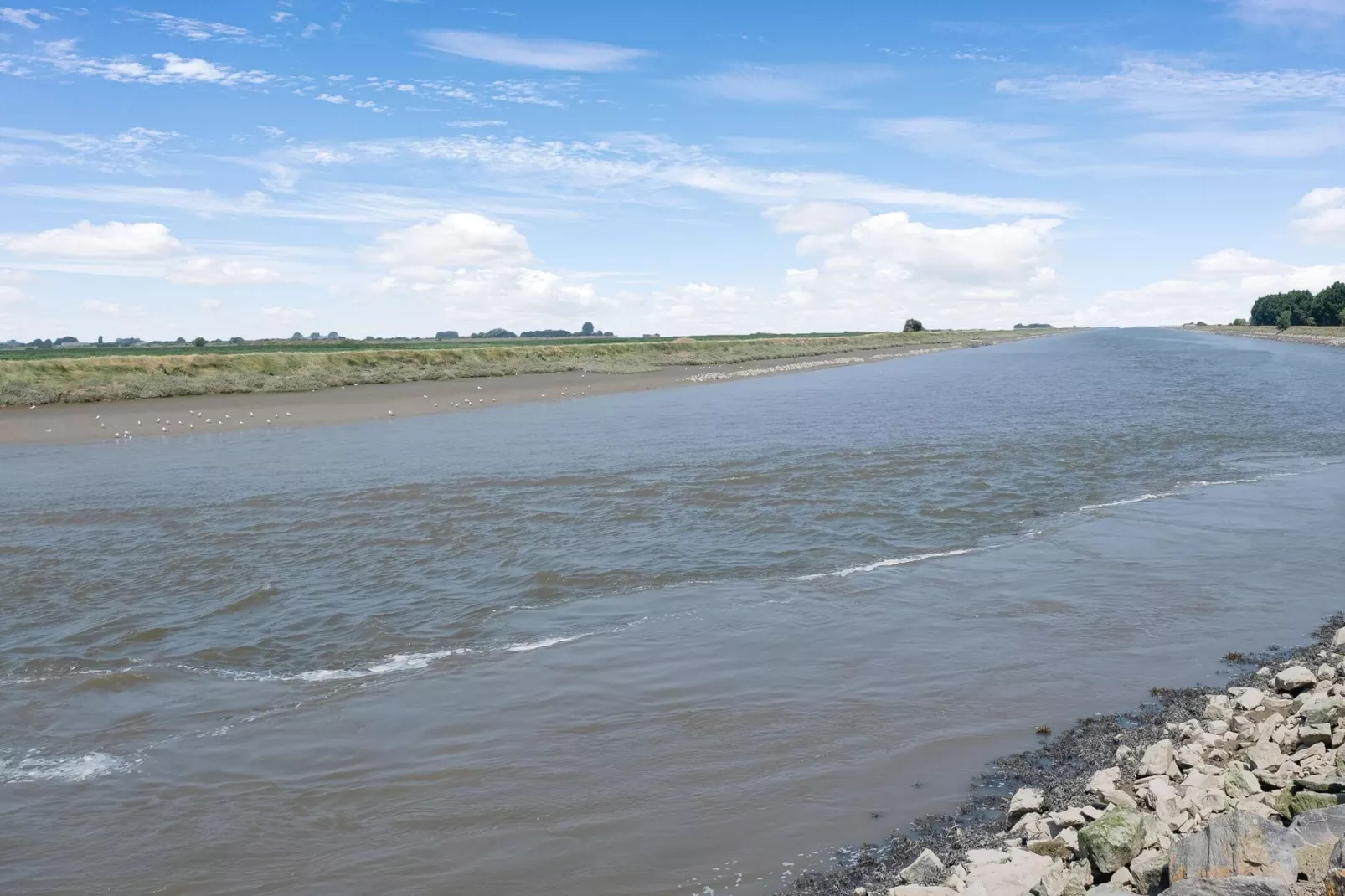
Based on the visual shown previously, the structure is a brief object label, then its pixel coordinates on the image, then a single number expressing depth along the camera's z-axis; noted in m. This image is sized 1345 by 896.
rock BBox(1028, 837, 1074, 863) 5.79
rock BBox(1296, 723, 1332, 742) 6.73
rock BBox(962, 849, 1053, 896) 5.47
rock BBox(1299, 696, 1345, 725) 7.00
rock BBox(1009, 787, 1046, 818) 6.54
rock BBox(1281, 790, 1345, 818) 5.51
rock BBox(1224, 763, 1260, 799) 6.26
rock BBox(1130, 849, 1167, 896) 5.16
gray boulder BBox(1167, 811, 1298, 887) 4.74
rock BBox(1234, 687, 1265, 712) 8.02
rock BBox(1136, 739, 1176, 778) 6.78
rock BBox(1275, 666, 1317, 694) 8.22
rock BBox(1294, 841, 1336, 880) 4.72
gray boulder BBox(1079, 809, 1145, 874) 5.35
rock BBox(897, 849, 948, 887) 5.71
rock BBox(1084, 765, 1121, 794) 6.60
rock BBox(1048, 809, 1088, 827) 6.12
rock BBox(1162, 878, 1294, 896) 4.49
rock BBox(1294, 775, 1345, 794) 5.67
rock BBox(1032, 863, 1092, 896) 5.30
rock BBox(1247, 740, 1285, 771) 6.68
